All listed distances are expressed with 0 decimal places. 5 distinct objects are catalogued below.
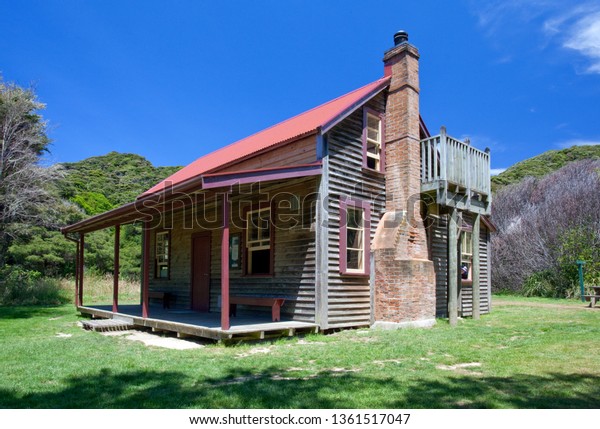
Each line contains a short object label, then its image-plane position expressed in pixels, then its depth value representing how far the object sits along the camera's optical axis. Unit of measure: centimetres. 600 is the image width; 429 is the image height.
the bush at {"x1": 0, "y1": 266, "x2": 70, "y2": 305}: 1986
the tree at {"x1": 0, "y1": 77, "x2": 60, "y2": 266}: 1930
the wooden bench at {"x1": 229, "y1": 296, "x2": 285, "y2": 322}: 1069
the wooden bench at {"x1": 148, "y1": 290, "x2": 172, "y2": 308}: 1559
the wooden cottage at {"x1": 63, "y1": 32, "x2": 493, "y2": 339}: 1038
